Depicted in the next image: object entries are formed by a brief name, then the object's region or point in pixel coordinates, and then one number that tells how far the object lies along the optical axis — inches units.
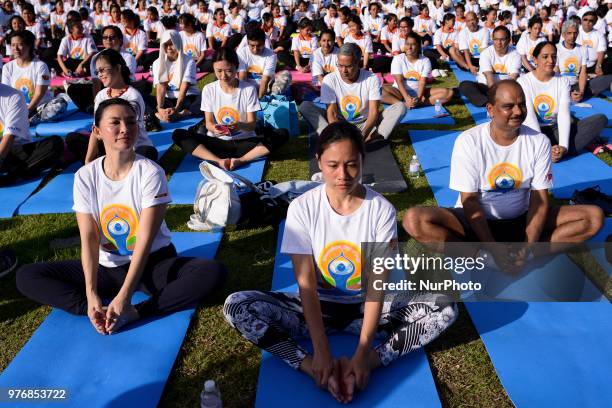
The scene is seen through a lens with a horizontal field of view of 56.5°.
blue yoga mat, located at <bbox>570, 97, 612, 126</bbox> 333.4
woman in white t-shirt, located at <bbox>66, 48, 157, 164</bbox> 231.8
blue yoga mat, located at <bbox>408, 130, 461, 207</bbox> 228.8
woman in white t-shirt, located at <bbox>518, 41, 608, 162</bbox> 248.5
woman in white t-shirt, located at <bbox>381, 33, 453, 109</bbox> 350.3
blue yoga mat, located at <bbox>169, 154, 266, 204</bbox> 233.8
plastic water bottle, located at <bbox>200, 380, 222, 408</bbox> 115.3
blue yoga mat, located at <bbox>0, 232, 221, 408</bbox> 125.8
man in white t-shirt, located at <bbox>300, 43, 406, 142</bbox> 277.3
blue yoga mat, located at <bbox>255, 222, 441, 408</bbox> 122.5
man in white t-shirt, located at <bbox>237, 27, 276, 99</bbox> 348.8
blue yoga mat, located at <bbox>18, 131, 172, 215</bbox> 220.2
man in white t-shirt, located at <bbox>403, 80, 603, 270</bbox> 164.9
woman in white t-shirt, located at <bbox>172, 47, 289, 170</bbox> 265.4
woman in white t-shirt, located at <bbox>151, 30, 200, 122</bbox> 333.4
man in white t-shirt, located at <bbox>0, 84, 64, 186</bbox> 234.5
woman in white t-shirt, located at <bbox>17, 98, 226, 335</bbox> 142.0
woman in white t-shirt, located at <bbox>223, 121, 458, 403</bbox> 121.2
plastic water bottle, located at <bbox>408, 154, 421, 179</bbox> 247.0
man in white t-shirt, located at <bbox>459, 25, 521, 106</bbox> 356.8
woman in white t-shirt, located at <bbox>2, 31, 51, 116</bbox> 307.5
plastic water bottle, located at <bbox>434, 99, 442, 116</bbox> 342.5
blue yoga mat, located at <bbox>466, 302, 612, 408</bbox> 124.2
